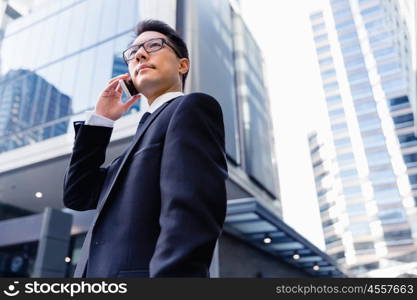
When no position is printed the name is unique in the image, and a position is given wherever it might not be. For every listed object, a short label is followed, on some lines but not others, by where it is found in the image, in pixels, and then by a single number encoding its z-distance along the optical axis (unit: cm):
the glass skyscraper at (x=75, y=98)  1136
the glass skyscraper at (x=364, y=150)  5631
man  90
